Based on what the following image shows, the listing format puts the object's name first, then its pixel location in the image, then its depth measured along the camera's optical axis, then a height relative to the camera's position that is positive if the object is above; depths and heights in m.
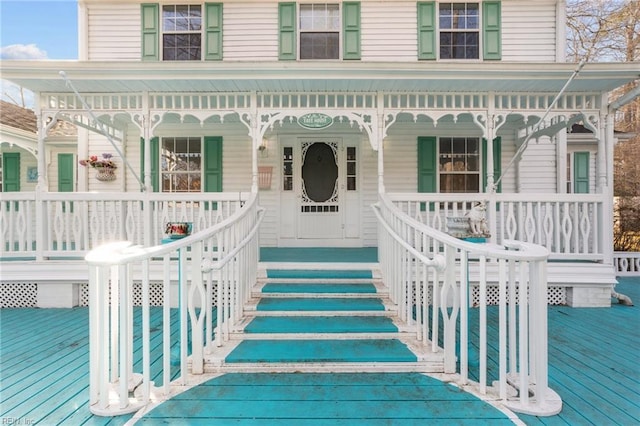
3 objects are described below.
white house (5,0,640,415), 2.77 +1.24
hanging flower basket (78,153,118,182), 6.96 +0.92
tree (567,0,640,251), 11.34 +5.90
